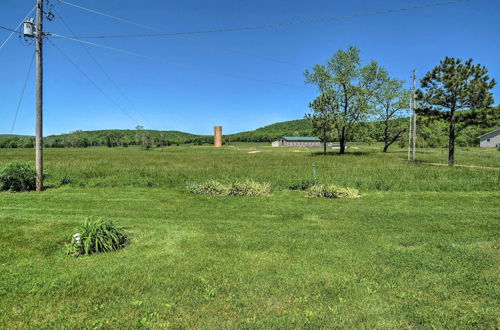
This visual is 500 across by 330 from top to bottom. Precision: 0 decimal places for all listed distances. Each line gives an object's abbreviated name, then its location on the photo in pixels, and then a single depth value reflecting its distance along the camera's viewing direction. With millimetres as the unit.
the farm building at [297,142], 137375
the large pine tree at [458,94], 24172
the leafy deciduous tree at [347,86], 45688
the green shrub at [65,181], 15676
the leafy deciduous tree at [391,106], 50281
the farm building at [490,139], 78188
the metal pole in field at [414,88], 29859
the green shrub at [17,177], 13055
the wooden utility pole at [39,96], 13316
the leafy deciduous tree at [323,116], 47188
